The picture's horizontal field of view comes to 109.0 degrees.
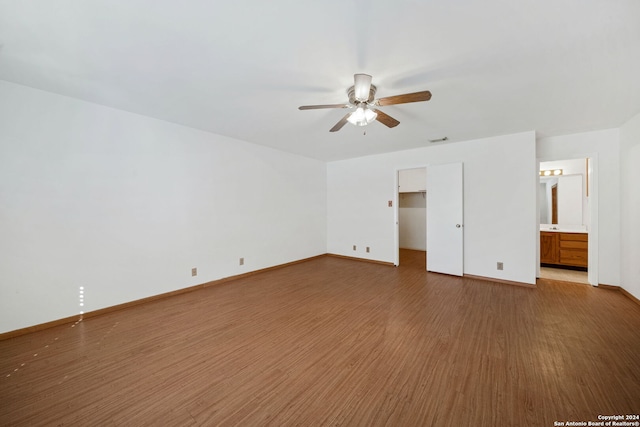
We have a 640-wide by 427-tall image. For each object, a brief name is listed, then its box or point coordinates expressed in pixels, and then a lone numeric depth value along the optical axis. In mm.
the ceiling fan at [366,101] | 1991
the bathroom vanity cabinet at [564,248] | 4438
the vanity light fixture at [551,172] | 5046
